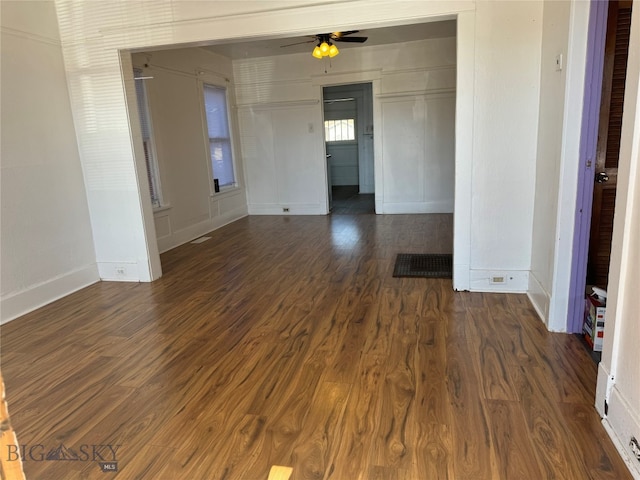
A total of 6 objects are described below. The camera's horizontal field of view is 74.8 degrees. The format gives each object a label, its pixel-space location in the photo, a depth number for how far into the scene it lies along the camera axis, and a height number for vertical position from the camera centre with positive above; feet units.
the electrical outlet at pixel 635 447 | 5.25 -3.90
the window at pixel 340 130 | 36.35 +1.57
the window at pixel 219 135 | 21.98 +1.04
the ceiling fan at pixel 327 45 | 16.26 +3.99
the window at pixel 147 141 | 16.62 +0.69
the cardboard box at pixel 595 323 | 7.93 -3.55
